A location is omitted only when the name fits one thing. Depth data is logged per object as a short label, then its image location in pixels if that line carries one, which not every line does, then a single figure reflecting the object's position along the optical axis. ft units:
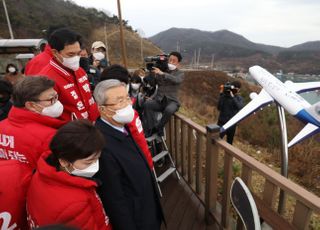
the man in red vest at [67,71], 7.33
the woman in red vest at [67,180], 3.93
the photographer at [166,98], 11.17
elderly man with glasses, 4.97
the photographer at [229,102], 18.79
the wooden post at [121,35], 20.43
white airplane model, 5.11
